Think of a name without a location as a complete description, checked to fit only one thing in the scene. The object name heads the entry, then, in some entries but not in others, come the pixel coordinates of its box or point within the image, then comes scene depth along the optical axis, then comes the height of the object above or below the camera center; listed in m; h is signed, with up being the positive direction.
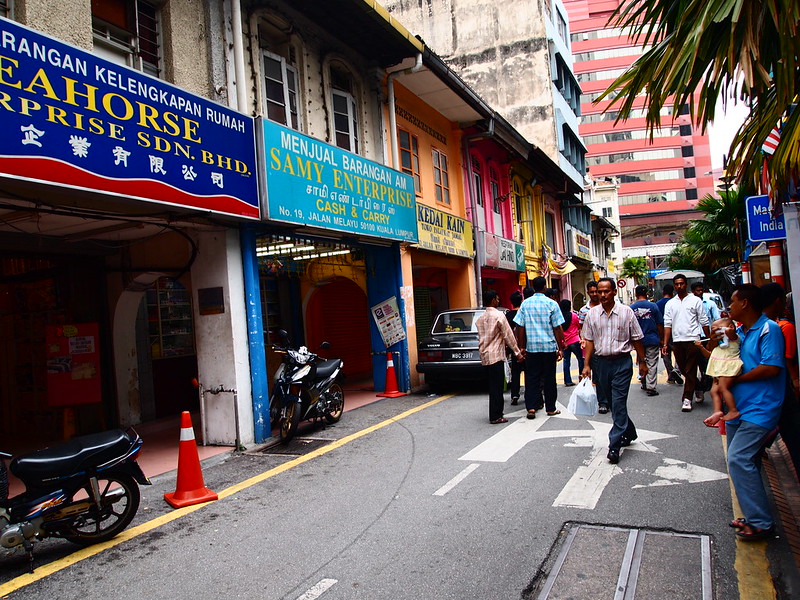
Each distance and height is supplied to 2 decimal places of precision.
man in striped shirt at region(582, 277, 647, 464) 5.89 -0.56
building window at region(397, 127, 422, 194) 13.98 +3.72
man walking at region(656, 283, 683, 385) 10.34 -1.46
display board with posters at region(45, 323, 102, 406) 8.43 -0.43
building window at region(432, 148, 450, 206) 15.69 +3.52
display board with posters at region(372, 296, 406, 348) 11.95 -0.20
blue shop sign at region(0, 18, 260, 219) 5.16 +2.07
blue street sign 6.75 +0.71
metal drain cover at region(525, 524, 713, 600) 3.36 -1.69
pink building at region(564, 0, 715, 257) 70.25 +16.19
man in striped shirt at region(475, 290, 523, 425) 8.19 -0.60
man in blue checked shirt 8.43 -0.65
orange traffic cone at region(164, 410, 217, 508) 5.55 -1.41
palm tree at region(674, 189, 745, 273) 22.36 +2.19
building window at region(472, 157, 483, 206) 18.41 +3.97
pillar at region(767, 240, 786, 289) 9.37 +0.38
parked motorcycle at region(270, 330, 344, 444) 7.94 -1.00
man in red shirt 4.05 -0.73
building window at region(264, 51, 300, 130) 9.70 +3.85
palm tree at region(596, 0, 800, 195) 3.36 +1.38
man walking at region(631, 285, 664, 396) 9.93 -0.68
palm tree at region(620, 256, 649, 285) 60.62 +2.59
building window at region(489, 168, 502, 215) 19.85 +3.92
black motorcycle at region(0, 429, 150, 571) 4.13 -1.17
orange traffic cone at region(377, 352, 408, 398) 11.72 -1.41
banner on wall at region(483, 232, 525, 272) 17.89 +1.64
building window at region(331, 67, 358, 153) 11.53 +4.04
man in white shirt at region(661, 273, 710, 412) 8.55 -0.56
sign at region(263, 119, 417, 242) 8.46 +2.12
